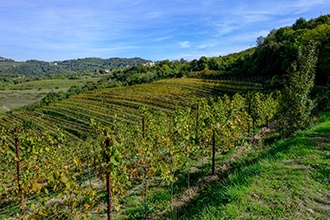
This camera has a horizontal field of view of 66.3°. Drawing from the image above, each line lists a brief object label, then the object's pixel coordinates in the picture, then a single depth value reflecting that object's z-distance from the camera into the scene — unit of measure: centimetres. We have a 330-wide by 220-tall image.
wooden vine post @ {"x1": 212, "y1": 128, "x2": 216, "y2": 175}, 1076
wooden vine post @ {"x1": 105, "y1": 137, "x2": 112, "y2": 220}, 464
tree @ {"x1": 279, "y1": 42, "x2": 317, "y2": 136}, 1325
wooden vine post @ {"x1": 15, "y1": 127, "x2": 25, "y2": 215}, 590
